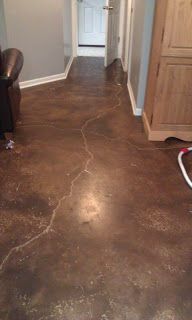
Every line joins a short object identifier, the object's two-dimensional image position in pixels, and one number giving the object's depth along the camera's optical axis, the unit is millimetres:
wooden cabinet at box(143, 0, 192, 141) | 2162
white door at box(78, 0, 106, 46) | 6293
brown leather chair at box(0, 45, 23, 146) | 2324
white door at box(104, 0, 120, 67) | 4754
